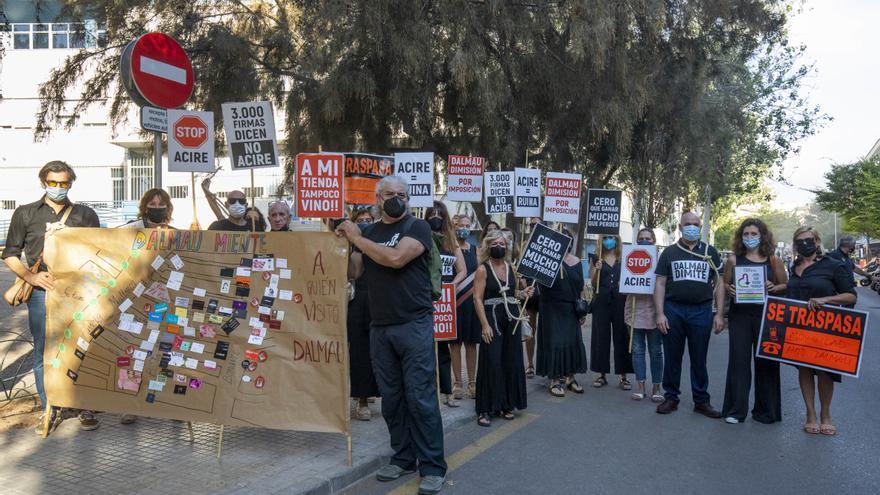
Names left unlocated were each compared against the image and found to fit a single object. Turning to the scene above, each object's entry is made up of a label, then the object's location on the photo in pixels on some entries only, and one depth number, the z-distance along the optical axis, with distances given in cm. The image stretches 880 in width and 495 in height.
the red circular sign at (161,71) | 621
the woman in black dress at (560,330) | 832
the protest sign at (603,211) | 1127
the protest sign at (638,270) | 844
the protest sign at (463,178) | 1178
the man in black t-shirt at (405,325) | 504
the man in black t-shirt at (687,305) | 757
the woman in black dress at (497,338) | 696
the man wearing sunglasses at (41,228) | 584
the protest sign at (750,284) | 723
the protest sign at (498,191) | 1180
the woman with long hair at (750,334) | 727
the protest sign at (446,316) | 753
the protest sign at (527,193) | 1180
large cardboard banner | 536
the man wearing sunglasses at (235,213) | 724
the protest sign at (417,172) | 1029
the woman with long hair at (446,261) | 732
